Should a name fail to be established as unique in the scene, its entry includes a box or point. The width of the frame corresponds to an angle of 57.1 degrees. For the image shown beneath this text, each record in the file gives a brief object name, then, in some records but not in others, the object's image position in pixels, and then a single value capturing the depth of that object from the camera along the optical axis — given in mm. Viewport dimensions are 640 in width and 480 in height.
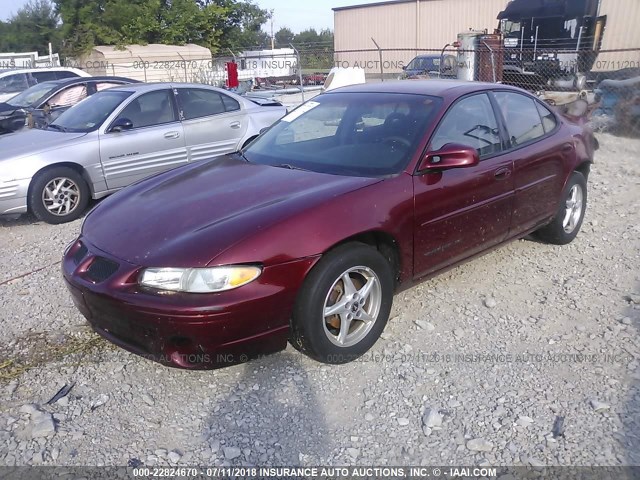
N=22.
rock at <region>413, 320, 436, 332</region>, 3848
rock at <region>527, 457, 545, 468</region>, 2623
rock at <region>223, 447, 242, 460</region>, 2725
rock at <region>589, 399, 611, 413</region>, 2990
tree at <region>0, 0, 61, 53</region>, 47094
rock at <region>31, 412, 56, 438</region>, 2865
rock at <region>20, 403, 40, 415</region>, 3029
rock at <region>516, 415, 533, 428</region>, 2887
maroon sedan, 2945
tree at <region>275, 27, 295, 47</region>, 74725
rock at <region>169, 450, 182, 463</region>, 2703
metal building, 34906
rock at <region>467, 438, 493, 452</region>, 2725
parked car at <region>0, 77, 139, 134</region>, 10078
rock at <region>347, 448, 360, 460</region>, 2707
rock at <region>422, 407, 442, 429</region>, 2902
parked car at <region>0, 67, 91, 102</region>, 14445
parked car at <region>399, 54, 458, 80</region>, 15302
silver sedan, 6352
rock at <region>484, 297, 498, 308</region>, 4160
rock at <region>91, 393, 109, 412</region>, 3107
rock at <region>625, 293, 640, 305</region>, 4189
